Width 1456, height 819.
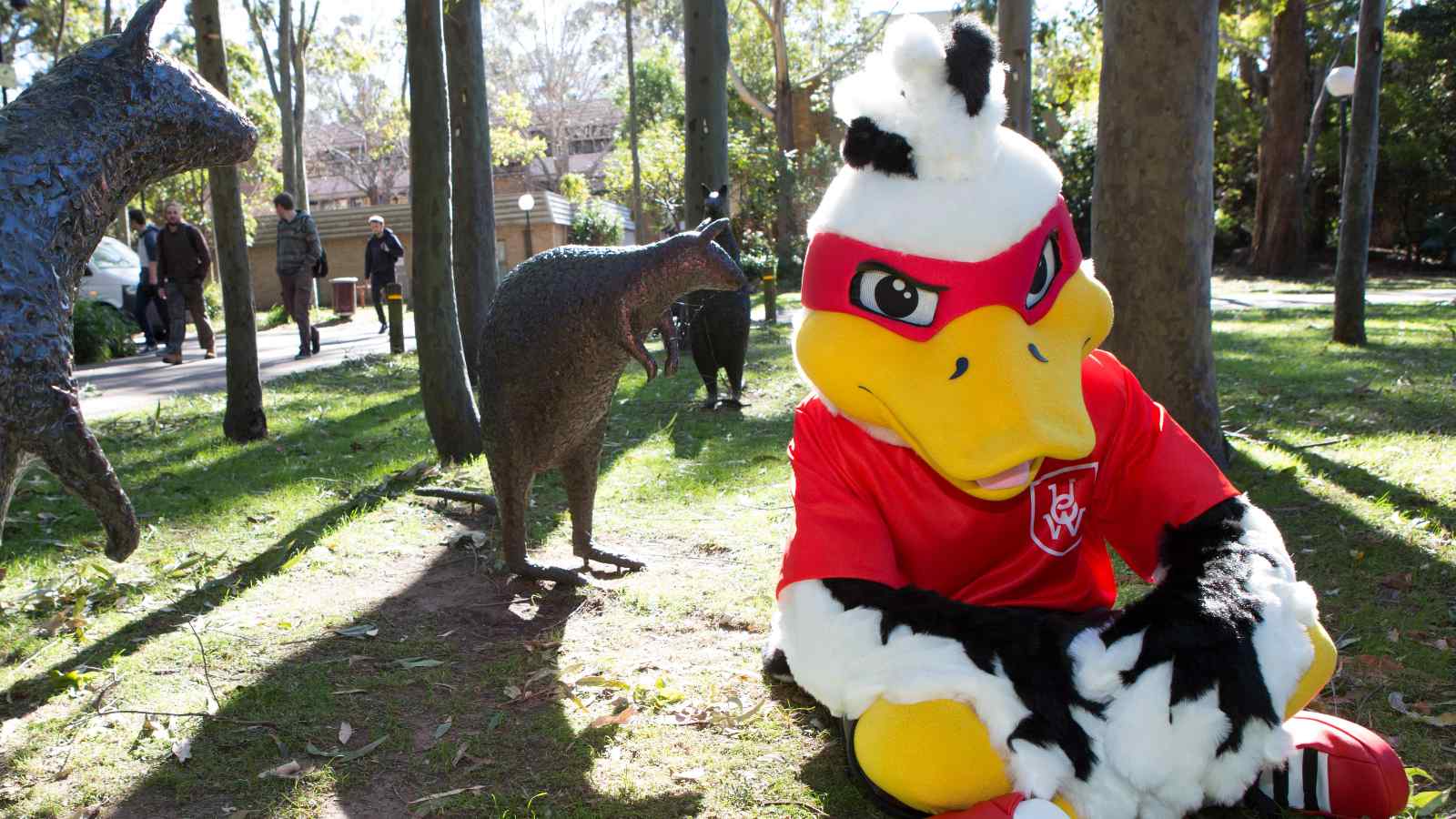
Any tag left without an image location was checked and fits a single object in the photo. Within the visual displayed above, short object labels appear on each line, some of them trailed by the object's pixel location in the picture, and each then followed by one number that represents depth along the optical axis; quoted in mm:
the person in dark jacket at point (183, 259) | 10484
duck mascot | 1833
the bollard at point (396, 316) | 12477
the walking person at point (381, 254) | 14141
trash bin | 20812
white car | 14570
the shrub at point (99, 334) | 12401
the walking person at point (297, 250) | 11453
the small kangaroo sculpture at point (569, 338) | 2910
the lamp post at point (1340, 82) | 12781
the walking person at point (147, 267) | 13102
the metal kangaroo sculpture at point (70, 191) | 1948
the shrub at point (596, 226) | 28281
